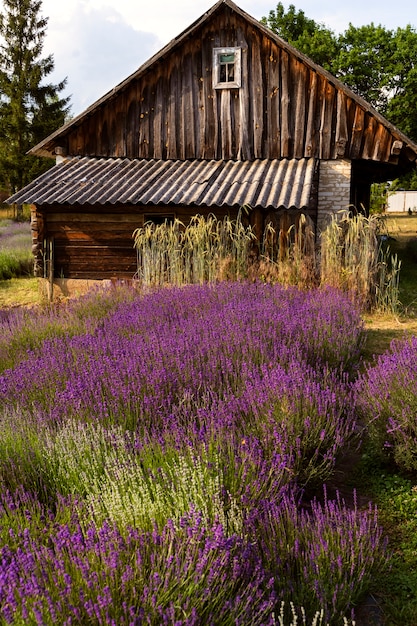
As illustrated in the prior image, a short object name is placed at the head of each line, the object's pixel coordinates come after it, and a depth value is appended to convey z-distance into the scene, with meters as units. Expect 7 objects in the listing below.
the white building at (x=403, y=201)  42.91
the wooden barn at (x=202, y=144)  11.77
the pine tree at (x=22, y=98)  28.52
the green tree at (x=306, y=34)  33.66
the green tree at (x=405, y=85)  32.94
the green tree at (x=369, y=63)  33.59
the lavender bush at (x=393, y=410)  3.76
